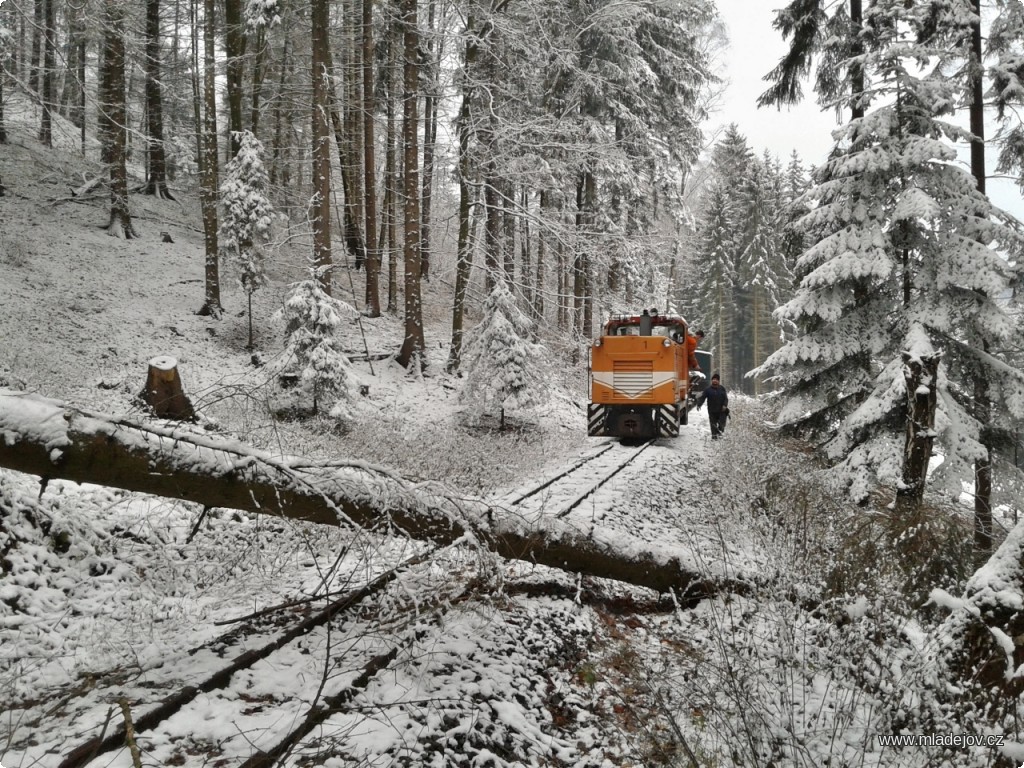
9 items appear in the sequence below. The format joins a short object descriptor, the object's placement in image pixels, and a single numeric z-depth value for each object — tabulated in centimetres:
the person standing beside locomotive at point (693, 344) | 1611
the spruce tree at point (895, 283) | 905
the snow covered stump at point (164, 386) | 730
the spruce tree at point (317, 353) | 1158
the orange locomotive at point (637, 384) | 1387
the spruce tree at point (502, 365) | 1334
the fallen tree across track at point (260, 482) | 352
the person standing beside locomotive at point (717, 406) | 1498
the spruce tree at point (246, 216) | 1523
